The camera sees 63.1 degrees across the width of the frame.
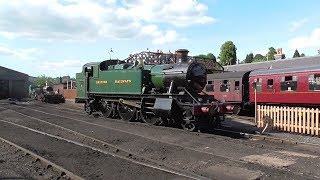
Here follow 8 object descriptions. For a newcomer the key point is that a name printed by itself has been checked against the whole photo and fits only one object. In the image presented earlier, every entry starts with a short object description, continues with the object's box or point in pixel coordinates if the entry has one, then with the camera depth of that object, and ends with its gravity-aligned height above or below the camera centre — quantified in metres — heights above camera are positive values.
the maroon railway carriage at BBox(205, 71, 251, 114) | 16.50 +0.08
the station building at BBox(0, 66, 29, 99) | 39.14 +0.83
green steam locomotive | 9.92 -0.18
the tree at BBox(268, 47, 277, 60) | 68.05 +9.59
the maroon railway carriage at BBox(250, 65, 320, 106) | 12.75 +0.11
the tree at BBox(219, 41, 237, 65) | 62.67 +8.60
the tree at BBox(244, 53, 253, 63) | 88.64 +10.63
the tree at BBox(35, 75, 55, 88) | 78.79 +3.27
